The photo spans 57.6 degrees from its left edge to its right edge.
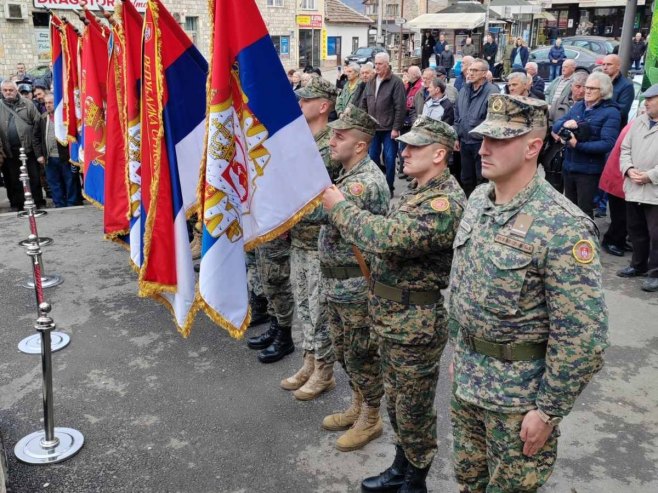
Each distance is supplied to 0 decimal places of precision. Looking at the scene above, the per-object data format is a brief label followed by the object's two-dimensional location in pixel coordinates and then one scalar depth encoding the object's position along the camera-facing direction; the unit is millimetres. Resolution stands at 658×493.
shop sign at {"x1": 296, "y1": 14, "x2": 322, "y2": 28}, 38000
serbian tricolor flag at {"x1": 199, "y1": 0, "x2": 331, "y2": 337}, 2992
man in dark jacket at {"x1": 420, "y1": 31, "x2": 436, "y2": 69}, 30789
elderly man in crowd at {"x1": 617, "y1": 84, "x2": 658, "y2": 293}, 5684
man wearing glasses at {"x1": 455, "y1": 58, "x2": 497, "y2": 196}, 7504
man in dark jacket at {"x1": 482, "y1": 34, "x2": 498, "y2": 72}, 24109
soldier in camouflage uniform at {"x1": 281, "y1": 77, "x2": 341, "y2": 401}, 3961
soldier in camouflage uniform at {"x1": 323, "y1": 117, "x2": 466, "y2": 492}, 2670
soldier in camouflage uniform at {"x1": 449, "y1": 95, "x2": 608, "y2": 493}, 2096
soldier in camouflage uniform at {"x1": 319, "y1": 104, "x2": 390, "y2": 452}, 3320
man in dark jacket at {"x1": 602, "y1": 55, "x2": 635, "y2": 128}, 7047
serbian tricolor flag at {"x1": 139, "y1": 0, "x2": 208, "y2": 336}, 3467
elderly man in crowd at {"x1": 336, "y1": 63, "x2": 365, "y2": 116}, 9555
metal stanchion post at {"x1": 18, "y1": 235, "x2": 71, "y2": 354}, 4230
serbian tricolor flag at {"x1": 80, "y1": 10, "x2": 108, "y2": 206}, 5594
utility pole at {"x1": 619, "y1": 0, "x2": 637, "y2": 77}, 8555
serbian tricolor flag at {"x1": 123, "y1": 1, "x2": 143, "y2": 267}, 3875
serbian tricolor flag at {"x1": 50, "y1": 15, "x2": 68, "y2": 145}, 7363
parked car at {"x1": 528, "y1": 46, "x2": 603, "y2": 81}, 21516
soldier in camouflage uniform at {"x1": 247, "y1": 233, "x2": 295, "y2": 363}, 4484
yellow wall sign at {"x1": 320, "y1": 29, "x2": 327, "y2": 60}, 41900
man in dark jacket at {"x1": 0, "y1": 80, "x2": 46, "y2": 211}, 8750
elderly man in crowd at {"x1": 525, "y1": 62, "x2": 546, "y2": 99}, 11402
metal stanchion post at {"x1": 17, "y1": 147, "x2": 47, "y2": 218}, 5570
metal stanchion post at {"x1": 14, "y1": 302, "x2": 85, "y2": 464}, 3457
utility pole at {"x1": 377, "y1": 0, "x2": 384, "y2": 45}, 40125
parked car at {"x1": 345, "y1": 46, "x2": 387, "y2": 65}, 30173
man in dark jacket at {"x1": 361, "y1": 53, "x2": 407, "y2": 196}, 9047
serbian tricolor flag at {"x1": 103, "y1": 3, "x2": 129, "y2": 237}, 4473
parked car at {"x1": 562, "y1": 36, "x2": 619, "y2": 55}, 23075
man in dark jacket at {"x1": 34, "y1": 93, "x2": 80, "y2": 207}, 8820
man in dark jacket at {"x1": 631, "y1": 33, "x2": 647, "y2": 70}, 24492
